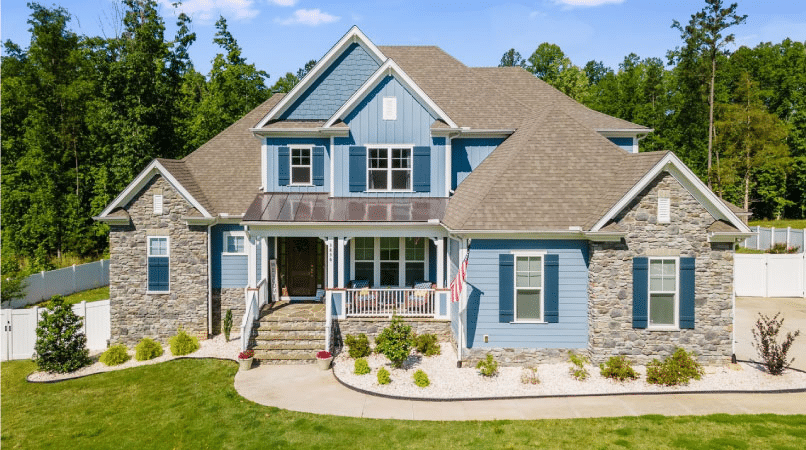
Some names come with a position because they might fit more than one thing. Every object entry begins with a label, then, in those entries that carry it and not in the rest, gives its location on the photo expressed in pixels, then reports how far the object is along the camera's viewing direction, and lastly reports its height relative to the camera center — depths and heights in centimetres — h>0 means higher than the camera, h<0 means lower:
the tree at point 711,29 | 3484 +1417
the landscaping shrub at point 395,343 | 1312 -343
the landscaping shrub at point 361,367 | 1310 -406
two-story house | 1297 -26
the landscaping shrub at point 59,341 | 1419 -370
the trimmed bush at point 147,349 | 1516 -419
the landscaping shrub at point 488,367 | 1278 -398
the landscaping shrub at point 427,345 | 1448 -384
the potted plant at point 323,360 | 1365 -404
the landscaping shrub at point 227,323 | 1619 -357
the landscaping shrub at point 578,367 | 1248 -399
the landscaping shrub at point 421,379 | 1223 -411
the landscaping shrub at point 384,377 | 1235 -409
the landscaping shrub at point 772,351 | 1235 -345
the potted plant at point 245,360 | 1367 -405
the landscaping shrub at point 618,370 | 1233 -390
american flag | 1311 -175
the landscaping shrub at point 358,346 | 1418 -380
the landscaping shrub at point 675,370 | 1209 -386
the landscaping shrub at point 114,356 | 1484 -430
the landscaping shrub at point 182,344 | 1538 -407
